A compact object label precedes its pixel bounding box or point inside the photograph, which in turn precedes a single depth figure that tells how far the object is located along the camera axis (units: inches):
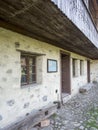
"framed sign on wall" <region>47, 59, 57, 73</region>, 123.5
